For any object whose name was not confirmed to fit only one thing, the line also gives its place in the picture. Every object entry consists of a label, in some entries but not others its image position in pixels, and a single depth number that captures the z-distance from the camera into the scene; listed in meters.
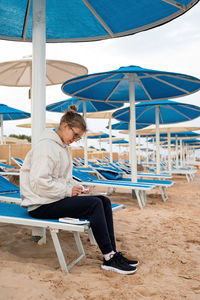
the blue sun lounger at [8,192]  3.24
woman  2.37
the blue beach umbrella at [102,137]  21.59
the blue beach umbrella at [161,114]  7.41
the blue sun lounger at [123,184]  5.11
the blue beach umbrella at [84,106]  8.33
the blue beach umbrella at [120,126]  12.37
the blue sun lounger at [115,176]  6.16
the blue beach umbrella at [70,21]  3.24
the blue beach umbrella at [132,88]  5.20
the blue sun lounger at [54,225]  2.30
